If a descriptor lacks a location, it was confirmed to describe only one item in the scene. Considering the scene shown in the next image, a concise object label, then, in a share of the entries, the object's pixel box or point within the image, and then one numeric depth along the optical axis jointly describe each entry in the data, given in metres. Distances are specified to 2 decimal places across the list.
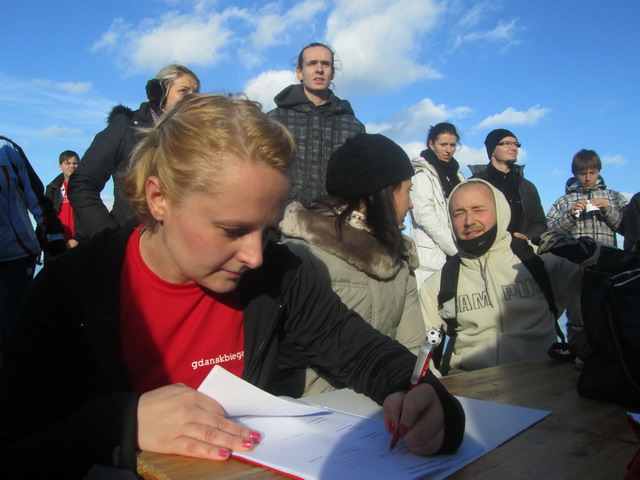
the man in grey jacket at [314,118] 3.44
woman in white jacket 4.05
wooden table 0.84
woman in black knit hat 2.08
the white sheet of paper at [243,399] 1.07
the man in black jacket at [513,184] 4.68
